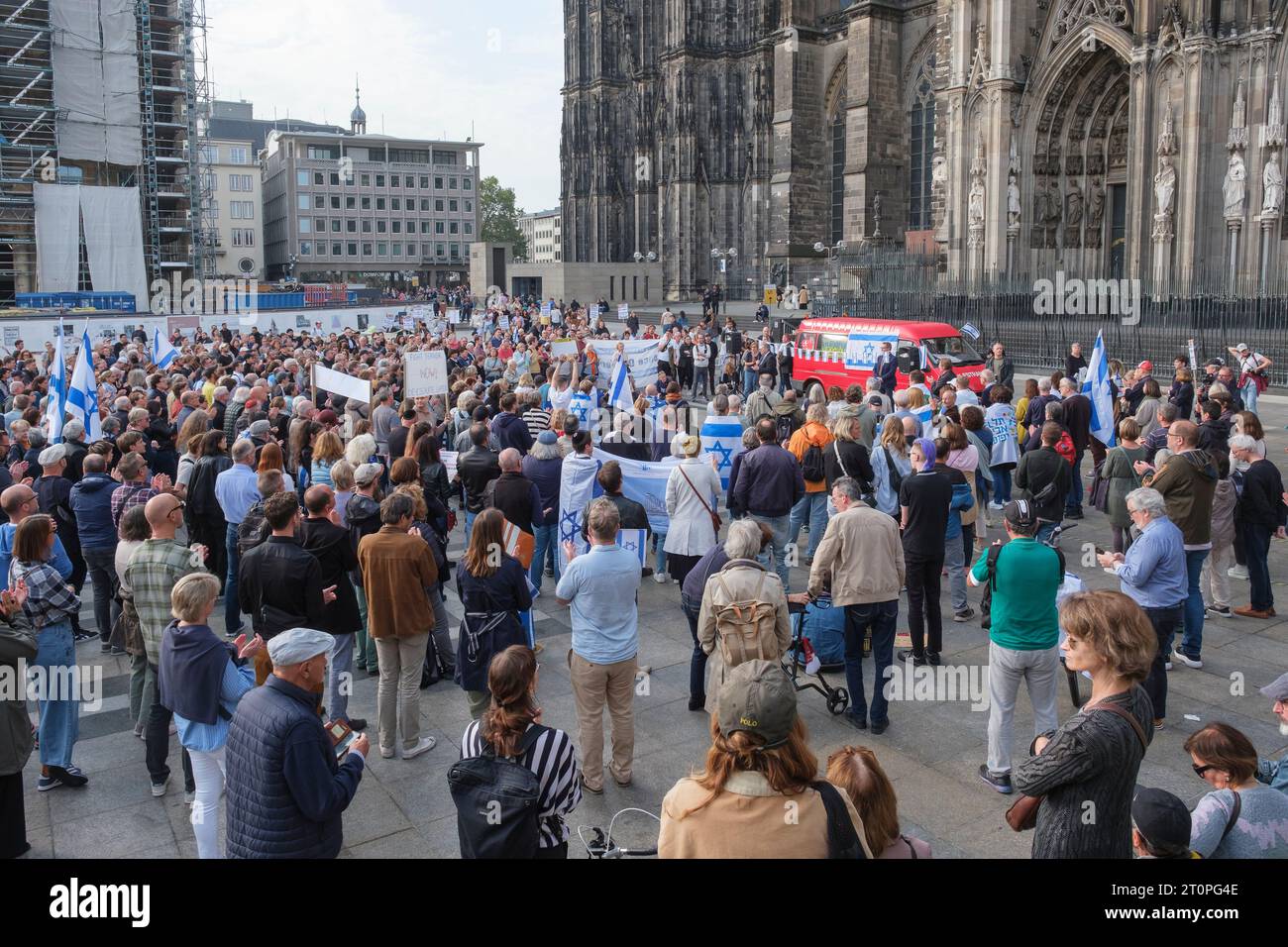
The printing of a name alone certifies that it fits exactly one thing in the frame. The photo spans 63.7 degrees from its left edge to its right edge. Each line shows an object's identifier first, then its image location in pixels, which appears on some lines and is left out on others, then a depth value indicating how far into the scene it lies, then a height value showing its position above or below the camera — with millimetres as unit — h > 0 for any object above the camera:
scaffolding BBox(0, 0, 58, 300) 51156 +12924
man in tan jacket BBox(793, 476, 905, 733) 6934 -1404
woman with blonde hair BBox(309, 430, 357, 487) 9594 -746
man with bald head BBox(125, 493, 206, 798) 6309 -1264
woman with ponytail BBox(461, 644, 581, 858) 3885 -1394
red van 21141 +344
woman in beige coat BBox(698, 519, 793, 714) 6047 -1384
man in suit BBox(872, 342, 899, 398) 20359 -141
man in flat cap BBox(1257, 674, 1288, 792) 4320 -1458
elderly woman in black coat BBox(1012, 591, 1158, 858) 3803 -1452
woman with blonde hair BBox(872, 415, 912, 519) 10086 -1040
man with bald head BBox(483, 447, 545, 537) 9086 -1078
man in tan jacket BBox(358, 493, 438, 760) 6738 -1541
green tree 136250 +20220
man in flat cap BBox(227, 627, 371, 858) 4051 -1549
